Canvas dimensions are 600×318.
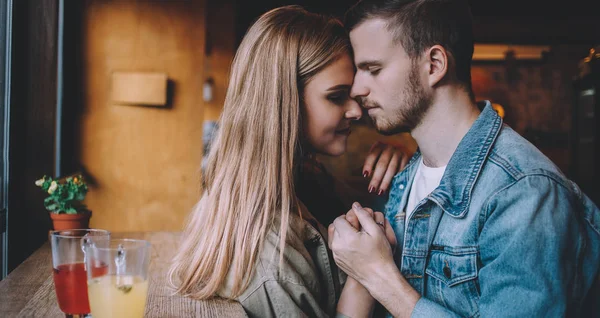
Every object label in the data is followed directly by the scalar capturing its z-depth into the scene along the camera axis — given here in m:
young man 1.14
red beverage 1.06
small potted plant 1.89
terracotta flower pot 1.91
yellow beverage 0.97
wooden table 1.18
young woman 1.30
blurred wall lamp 7.54
